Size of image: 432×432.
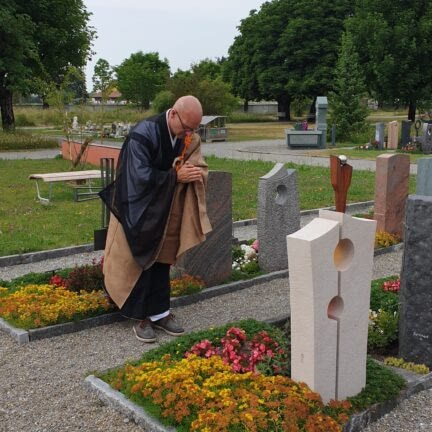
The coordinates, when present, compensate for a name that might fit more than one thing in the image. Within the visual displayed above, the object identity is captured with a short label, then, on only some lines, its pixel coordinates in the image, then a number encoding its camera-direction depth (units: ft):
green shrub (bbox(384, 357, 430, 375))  14.94
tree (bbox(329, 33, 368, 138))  93.09
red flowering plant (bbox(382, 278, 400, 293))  20.06
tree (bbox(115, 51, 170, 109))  199.62
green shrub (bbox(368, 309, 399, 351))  16.58
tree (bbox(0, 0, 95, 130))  81.05
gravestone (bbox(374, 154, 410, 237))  28.96
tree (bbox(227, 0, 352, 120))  163.84
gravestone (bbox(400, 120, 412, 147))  80.48
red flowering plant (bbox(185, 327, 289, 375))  14.01
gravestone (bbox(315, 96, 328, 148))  88.02
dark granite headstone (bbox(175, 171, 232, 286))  22.25
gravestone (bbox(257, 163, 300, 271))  24.16
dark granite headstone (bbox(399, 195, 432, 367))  14.87
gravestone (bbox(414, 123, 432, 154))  74.59
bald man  16.69
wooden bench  40.01
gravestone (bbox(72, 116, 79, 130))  91.16
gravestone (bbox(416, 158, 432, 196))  23.58
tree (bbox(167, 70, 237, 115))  113.39
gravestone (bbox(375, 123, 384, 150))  82.53
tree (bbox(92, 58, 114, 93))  64.70
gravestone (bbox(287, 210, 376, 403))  11.65
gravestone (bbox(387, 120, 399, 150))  82.77
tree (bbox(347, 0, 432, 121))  94.12
